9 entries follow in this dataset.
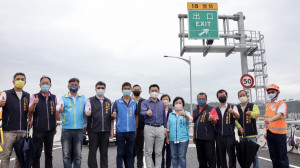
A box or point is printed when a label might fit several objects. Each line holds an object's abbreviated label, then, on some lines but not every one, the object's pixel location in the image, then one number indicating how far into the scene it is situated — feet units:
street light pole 73.61
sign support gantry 47.01
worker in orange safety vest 17.85
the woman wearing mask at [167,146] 20.70
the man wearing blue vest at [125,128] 18.21
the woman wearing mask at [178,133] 18.49
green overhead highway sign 46.24
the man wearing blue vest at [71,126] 17.26
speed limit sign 33.13
